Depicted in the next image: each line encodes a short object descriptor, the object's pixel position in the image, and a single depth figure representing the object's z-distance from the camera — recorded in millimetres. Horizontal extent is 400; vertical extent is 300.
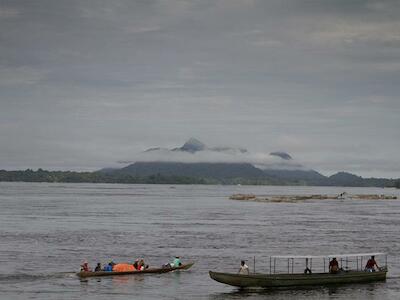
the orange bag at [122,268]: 82312
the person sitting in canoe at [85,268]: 80875
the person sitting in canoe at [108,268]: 82188
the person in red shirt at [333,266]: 78038
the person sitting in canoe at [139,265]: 83188
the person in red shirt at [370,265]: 81438
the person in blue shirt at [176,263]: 85781
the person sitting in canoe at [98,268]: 81750
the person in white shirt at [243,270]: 75650
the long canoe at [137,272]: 80188
